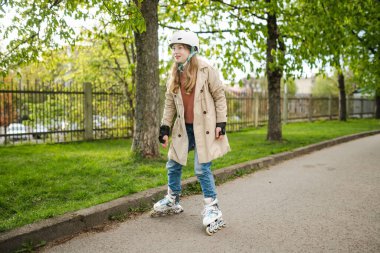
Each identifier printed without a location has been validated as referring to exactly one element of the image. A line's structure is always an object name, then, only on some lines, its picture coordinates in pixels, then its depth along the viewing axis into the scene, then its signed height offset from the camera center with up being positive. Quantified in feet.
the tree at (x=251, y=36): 29.94 +6.68
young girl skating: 13.05 +0.01
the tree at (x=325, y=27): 30.37 +7.17
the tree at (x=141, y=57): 22.80 +3.66
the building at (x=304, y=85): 403.73 +31.03
